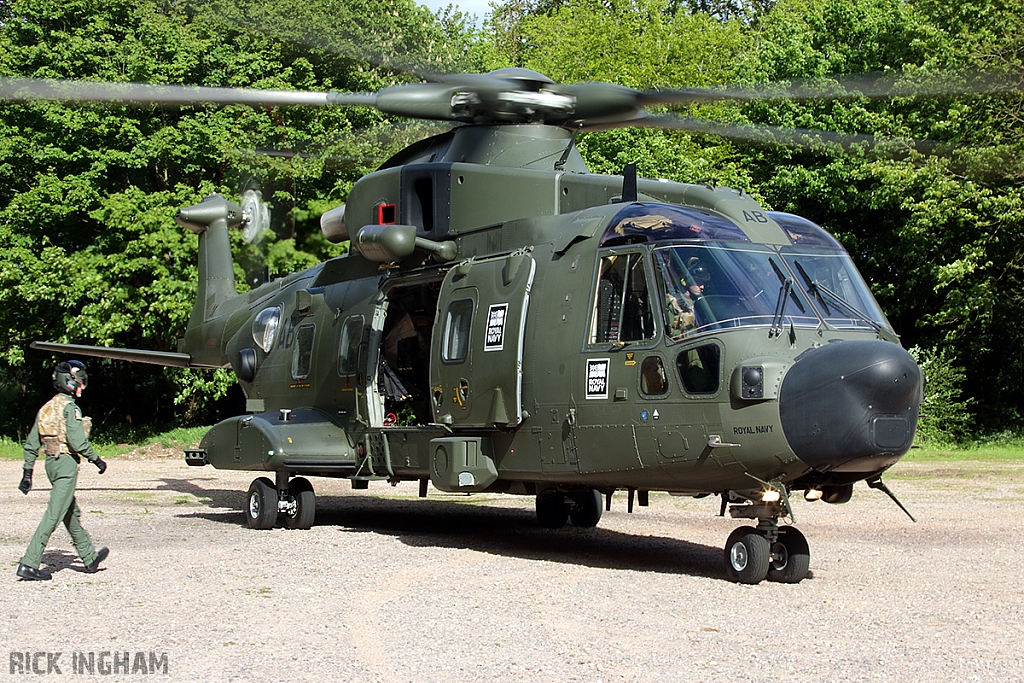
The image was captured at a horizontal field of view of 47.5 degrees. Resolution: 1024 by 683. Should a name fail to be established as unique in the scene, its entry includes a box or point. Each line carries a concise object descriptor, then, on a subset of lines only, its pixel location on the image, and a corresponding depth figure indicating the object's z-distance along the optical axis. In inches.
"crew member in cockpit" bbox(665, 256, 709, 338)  351.6
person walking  348.8
